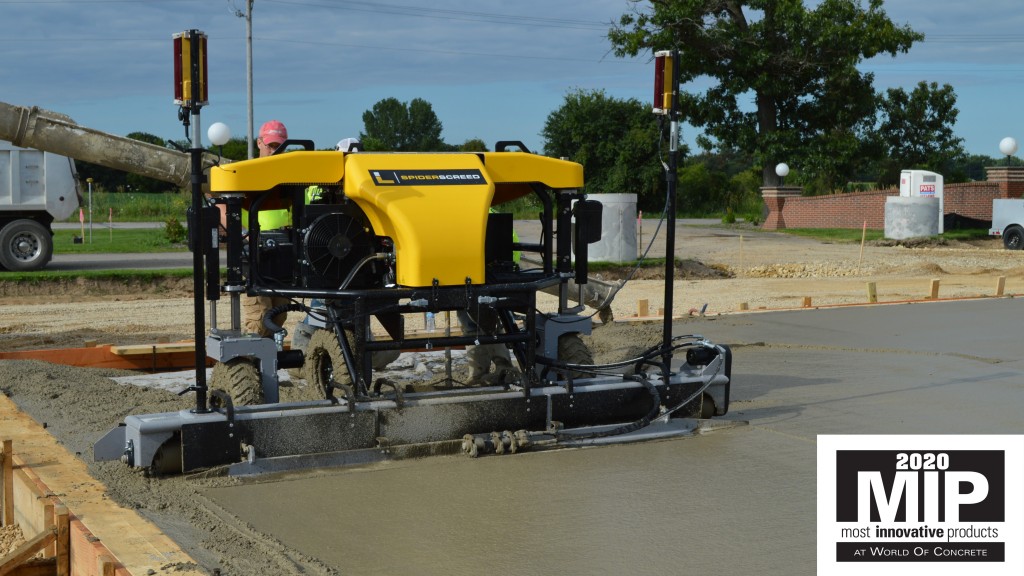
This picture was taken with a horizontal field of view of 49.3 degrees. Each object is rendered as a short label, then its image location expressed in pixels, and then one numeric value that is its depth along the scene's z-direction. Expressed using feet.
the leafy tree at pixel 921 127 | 153.17
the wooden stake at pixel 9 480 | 19.72
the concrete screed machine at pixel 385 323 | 19.99
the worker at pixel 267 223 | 26.68
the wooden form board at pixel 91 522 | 14.85
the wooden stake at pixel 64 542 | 16.46
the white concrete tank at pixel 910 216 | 102.47
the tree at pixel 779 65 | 125.90
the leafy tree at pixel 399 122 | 279.90
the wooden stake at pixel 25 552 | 16.10
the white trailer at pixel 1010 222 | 96.58
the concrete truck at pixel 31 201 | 67.92
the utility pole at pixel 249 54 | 109.24
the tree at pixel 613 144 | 184.96
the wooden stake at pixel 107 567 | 14.19
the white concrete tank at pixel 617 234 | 73.36
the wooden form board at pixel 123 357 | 33.01
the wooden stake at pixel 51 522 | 16.65
